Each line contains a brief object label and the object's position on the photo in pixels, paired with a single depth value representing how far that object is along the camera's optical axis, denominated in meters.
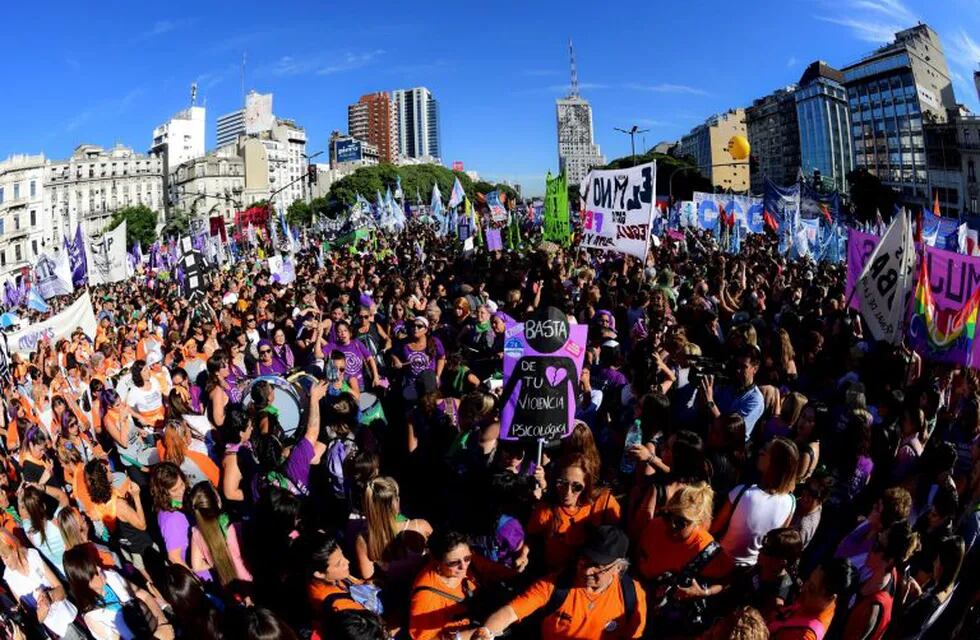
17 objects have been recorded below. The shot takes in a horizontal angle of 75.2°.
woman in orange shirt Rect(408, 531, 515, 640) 3.03
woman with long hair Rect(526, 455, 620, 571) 3.53
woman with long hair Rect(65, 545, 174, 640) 3.47
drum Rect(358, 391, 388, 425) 5.57
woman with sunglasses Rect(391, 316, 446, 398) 6.80
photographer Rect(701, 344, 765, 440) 5.03
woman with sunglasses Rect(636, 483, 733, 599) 3.29
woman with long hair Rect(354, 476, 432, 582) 3.52
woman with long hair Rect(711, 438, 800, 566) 3.48
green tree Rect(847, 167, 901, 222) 60.25
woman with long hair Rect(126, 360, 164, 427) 6.97
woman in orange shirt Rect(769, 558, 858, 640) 2.75
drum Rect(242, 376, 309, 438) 5.19
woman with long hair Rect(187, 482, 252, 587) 3.89
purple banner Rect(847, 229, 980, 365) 5.20
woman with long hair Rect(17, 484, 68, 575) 4.26
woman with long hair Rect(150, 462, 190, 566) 4.13
